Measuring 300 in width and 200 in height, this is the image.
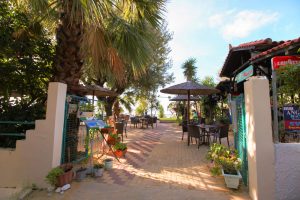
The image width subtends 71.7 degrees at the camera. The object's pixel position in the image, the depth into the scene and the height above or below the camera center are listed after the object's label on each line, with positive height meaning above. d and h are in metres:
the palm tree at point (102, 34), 4.32 +1.99
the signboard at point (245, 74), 6.01 +1.52
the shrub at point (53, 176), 3.61 -1.01
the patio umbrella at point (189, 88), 7.46 +1.18
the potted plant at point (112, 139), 6.38 -0.63
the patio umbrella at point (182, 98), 12.35 +1.34
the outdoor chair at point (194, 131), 7.09 -0.37
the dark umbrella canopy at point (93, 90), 4.89 +1.06
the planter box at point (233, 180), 3.71 -1.06
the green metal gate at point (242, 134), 3.92 -0.25
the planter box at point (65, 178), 3.74 -1.12
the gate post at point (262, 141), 3.10 -0.29
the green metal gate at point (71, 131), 4.28 -0.29
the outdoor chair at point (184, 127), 9.21 -0.31
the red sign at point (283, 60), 3.46 +1.03
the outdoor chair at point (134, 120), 14.67 -0.06
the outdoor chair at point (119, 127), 7.70 -0.32
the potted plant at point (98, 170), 4.46 -1.11
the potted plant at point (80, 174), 4.26 -1.16
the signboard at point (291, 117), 3.05 +0.07
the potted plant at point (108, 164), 5.00 -1.10
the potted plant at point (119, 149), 6.05 -0.88
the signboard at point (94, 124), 4.59 -0.13
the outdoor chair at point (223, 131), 6.93 -0.34
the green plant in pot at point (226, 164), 3.74 -0.84
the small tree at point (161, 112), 27.17 +1.00
